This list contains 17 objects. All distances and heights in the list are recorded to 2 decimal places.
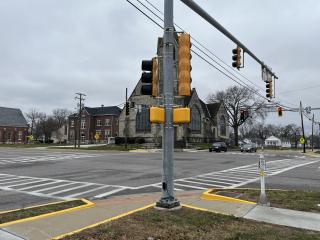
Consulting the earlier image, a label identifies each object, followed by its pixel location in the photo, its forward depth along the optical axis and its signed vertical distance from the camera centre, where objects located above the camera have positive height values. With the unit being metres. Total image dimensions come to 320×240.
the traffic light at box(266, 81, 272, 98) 14.44 +2.56
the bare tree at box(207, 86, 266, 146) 57.01 +7.02
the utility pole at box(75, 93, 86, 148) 44.14 +6.10
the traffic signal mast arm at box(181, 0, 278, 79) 6.74 +3.33
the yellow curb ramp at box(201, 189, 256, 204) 6.91 -1.88
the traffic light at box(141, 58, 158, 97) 6.17 +1.40
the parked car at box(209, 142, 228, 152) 38.03 -2.18
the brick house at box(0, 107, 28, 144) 78.78 +1.91
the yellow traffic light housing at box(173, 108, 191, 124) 5.94 +0.42
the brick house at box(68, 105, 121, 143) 67.83 +2.54
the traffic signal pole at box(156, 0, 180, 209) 6.01 +0.46
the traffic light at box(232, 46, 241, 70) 10.20 +3.11
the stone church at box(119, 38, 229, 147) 46.35 +1.27
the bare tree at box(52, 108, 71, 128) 90.58 +6.56
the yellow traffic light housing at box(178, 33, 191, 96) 5.94 +1.64
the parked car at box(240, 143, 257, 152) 40.14 -2.44
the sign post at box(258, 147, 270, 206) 6.50 -1.40
